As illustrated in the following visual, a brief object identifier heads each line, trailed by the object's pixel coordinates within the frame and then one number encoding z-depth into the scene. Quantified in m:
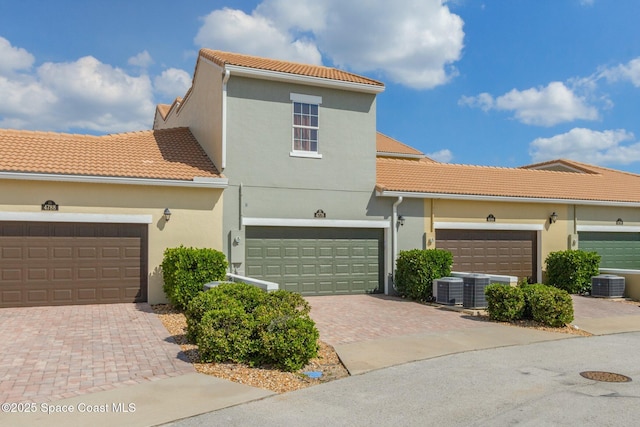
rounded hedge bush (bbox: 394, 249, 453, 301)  15.02
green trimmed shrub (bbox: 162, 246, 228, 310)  12.28
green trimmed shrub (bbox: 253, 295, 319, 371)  7.77
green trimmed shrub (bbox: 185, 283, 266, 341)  8.65
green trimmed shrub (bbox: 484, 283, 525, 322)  11.89
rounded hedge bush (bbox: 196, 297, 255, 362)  7.86
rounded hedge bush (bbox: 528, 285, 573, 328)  11.54
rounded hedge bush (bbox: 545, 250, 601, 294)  17.41
